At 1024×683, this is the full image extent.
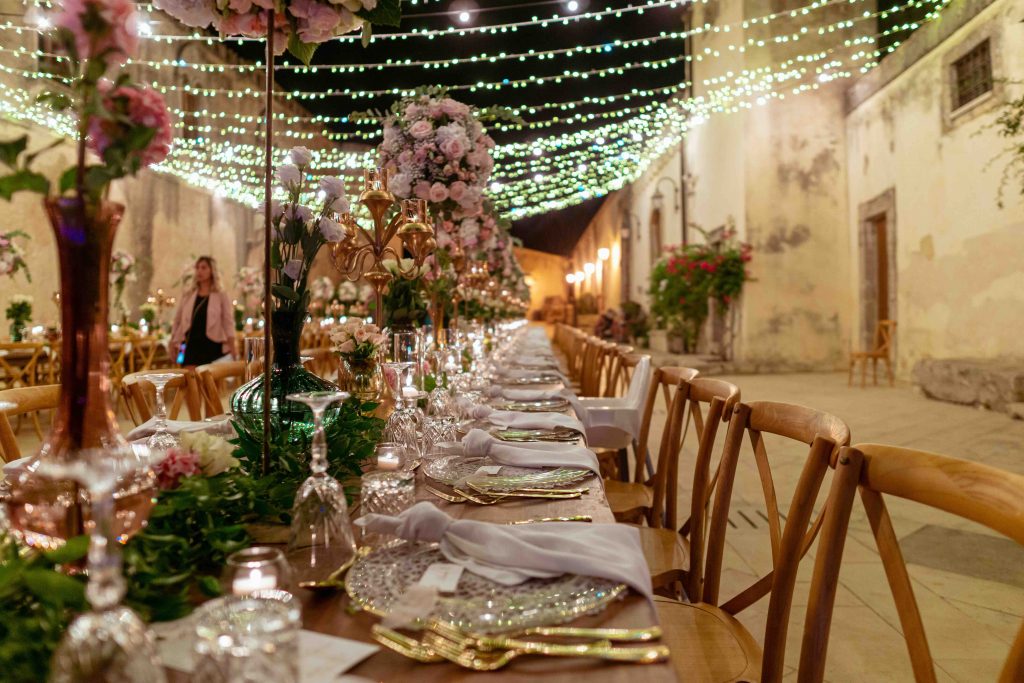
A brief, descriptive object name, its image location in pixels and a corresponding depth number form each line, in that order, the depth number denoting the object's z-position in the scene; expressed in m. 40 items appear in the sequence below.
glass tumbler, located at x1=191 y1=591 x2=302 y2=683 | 0.49
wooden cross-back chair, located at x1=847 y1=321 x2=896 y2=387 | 8.97
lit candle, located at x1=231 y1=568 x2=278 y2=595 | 0.60
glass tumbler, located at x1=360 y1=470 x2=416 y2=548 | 1.07
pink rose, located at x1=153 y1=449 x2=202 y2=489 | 1.02
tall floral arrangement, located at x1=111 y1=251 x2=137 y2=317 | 8.62
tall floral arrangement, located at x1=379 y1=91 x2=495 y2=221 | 3.01
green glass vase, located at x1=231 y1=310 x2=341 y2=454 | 1.41
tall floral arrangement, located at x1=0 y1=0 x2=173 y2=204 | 0.73
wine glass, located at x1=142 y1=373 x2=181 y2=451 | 1.45
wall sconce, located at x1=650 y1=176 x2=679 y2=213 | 17.12
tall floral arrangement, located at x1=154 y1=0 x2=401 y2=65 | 1.24
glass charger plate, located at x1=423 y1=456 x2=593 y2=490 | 1.34
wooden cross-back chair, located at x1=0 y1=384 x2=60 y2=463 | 1.68
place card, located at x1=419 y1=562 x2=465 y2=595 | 0.82
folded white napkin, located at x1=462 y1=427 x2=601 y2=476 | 1.49
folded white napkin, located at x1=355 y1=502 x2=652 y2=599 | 0.86
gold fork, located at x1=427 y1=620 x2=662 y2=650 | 0.71
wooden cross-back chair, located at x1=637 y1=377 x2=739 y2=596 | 1.77
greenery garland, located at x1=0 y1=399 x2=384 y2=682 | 0.63
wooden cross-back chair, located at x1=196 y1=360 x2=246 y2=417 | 2.64
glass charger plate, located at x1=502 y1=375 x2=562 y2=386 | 3.29
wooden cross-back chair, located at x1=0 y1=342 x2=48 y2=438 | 5.98
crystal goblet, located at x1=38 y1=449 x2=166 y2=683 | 0.47
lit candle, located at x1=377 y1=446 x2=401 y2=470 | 1.10
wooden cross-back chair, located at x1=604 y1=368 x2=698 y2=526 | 2.23
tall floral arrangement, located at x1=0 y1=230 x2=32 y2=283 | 6.44
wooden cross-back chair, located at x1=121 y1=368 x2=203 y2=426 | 2.28
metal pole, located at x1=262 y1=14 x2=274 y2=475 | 1.26
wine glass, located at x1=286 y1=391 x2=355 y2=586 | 0.89
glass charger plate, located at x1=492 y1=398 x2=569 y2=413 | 2.44
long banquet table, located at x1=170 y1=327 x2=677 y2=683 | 0.66
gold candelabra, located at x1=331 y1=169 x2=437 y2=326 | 2.27
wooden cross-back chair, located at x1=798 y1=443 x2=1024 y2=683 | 0.87
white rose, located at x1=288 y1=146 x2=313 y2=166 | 1.76
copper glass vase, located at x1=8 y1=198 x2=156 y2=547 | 0.81
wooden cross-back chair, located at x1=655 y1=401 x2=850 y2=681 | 1.24
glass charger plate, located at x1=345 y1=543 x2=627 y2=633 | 0.76
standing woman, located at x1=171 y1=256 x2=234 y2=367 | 5.12
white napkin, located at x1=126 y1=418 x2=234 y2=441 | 1.82
